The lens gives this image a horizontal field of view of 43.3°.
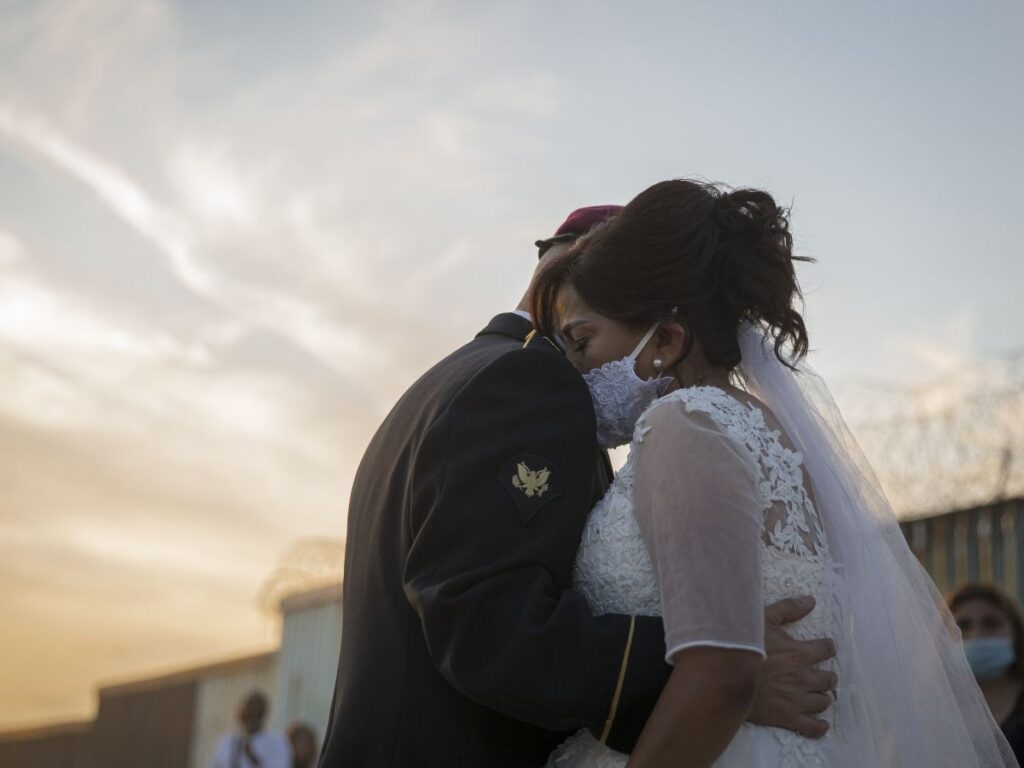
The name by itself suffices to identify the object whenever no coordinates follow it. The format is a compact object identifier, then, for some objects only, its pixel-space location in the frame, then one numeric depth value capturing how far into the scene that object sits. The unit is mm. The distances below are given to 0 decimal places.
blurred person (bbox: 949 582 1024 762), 5492
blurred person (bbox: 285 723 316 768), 12297
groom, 2666
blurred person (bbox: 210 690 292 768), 11008
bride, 2602
